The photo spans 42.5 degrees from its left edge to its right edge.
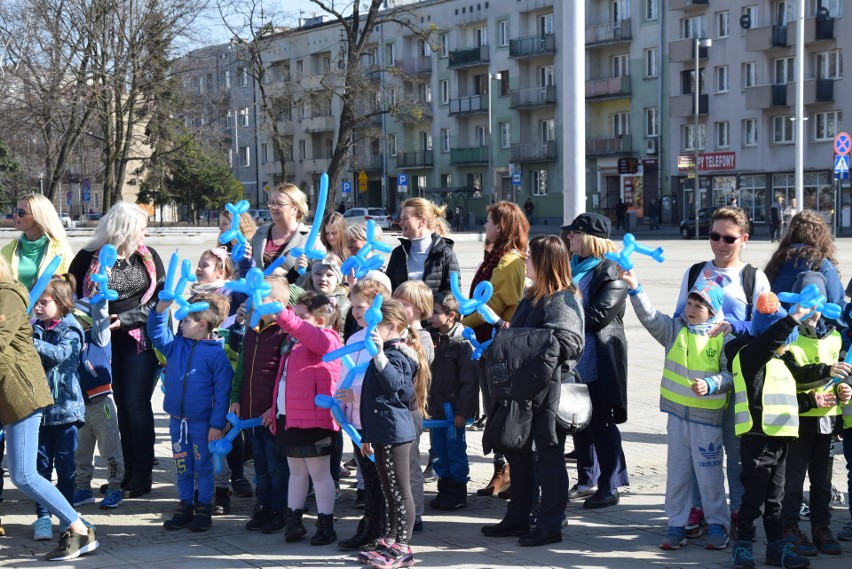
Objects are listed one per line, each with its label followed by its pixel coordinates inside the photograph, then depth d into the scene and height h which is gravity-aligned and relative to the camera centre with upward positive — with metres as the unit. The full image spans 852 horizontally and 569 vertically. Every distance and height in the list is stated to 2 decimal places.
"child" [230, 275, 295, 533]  6.42 -1.00
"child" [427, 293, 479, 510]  6.84 -1.05
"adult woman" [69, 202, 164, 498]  7.14 -0.56
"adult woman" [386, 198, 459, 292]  7.46 -0.20
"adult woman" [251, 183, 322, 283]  7.55 -0.02
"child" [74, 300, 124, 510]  6.89 -1.22
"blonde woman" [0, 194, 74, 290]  7.38 -0.08
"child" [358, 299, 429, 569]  5.71 -1.04
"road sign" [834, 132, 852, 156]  29.38 +1.90
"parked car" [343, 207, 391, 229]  56.34 +0.52
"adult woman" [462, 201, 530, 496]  7.21 -0.28
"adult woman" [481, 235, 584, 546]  5.96 -0.73
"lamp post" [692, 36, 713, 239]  49.34 +6.04
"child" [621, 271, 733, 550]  5.87 -1.06
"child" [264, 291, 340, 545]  6.02 -1.07
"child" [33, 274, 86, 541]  6.43 -0.90
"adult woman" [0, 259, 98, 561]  5.64 -0.91
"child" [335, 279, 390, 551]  5.99 -1.33
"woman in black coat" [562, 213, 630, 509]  6.64 -0.78
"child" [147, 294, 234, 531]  6.50 -1.03
